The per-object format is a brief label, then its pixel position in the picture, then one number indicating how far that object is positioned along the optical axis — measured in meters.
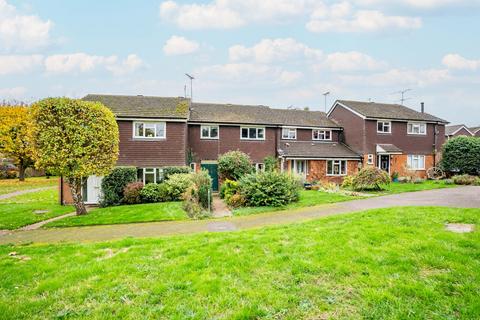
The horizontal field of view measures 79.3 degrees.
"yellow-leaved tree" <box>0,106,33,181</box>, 30.84
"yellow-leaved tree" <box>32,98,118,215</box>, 13.10
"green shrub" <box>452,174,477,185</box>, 23.17
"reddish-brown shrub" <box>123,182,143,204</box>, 17.02
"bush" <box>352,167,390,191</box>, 20.34
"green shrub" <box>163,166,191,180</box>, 19.22
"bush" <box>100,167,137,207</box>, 17.23
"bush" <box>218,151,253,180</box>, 21.00
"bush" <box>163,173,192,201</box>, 17.25
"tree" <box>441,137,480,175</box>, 26.61
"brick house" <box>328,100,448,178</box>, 27.09
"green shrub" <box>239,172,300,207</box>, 15.75
